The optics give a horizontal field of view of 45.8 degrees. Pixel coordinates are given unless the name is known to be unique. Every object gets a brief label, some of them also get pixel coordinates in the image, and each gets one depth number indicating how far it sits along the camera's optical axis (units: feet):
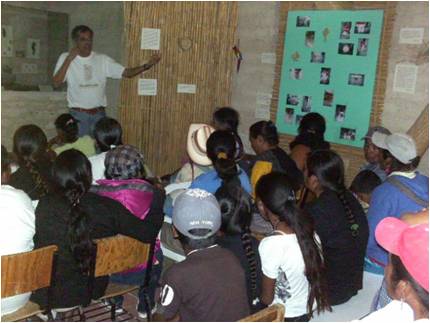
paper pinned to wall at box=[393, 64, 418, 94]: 12.60
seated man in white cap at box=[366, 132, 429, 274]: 8.04
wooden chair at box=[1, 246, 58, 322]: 5.99
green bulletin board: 13.57
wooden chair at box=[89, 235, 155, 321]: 6.82
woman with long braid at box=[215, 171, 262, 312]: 6.48
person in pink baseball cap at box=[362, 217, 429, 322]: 4.06
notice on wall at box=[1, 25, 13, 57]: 19.10
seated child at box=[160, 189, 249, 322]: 5.43
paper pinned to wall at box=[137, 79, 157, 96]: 14.89
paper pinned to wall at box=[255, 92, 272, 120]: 16.28
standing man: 14.56
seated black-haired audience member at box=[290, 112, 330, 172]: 11.64
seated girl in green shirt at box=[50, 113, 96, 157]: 11.09
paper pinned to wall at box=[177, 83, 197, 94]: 15.48
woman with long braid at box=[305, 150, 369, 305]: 7.31
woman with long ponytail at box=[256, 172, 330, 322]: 6.33
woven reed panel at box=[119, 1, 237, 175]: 14.85
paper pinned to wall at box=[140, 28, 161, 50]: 14.53
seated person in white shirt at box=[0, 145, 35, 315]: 6.52
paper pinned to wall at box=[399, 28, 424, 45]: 12.36
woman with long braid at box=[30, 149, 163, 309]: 6.80
